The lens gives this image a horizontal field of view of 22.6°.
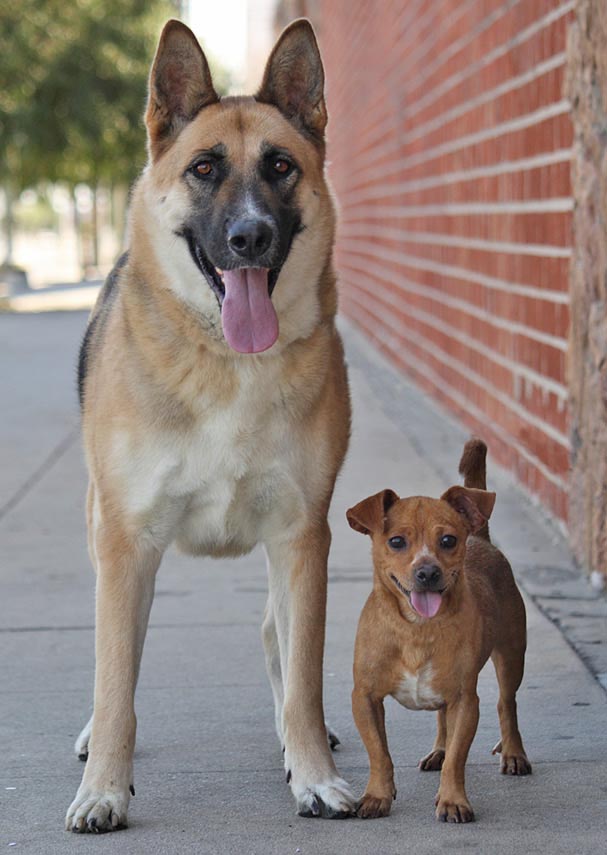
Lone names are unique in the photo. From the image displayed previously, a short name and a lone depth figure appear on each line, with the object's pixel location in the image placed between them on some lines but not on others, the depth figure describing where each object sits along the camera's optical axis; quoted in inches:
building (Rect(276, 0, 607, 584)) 237.5
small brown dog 145.2
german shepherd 159.6
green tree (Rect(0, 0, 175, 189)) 1240.8
